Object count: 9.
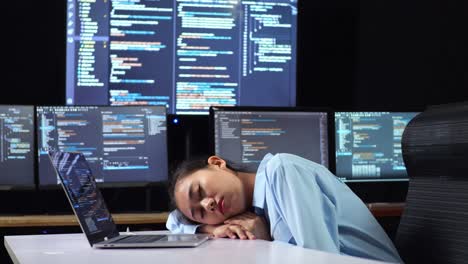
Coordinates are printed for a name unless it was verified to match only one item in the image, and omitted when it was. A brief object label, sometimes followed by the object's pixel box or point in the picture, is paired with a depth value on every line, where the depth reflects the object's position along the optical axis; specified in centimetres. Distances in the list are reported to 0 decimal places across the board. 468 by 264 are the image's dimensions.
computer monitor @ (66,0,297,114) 361
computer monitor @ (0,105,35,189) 311
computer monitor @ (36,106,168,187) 316
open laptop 152
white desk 127
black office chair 144
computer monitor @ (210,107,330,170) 323
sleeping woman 158
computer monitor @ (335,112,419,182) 341
